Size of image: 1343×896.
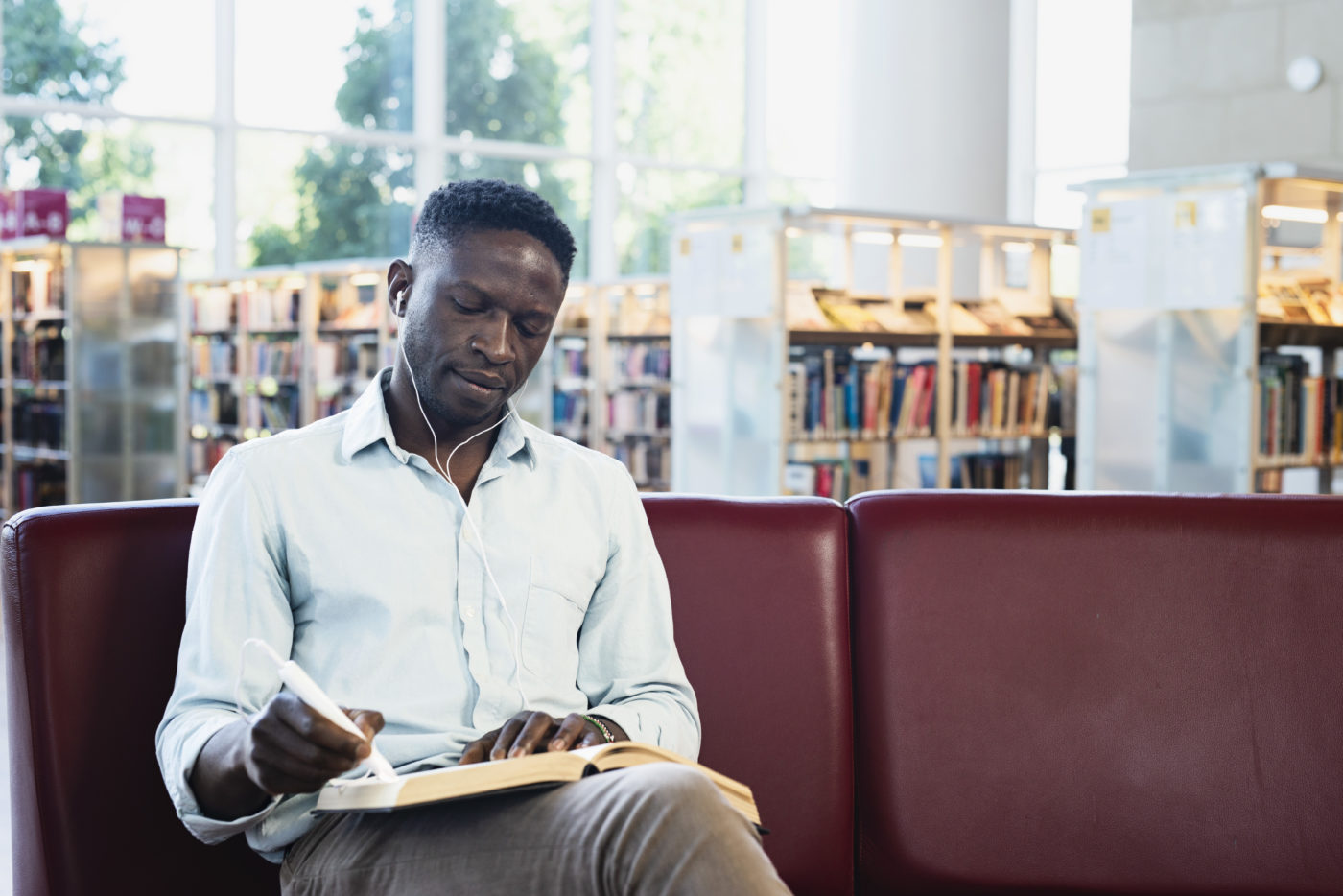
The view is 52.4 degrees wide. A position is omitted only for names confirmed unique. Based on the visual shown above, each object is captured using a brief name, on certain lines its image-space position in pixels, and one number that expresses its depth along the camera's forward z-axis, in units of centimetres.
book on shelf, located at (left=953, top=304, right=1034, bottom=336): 615
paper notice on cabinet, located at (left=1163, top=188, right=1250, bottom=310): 456
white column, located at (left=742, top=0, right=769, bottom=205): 1265
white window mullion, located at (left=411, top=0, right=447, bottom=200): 1087
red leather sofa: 166
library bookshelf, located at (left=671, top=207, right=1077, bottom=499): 538
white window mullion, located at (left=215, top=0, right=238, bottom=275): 995
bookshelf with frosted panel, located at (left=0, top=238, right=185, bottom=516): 718
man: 123
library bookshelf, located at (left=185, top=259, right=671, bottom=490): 835
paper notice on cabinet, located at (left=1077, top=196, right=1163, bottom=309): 473
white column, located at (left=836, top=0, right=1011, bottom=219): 770
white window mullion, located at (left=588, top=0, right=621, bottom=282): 1178
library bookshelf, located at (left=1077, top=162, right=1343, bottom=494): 460
